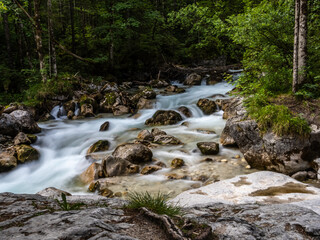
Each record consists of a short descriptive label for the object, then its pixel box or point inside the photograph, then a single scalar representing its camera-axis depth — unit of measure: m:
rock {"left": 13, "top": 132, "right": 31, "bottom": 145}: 9.03
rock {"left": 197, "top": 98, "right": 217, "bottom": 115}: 13.03
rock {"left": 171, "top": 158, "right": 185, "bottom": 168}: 7.41
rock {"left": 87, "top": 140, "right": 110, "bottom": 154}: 9.06
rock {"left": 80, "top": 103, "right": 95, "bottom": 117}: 13.59
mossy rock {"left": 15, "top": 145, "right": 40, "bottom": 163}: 8.15
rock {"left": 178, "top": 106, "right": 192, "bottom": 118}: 13.09
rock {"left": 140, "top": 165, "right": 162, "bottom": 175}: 6.96
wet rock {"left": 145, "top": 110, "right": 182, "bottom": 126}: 11.91
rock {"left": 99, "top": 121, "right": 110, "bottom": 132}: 11.46
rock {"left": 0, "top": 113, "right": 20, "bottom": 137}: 9.47
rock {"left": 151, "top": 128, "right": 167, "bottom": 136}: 9.96
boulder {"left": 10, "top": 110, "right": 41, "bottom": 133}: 10.15
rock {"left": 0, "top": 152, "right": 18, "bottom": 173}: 7.58
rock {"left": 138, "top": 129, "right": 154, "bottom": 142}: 9.74
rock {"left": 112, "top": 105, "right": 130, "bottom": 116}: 14.07
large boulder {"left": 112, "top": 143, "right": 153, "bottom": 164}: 7.54
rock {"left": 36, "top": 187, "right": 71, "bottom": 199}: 5.03
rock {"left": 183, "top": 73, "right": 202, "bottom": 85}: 20.08
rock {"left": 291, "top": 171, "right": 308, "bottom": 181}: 5.54
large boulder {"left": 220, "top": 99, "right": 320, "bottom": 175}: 5.70
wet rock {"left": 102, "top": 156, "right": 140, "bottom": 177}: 6.83
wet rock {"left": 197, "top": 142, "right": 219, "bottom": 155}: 7.95
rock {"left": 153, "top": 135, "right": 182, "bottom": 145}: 9.29
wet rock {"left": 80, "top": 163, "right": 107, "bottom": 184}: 6.91
